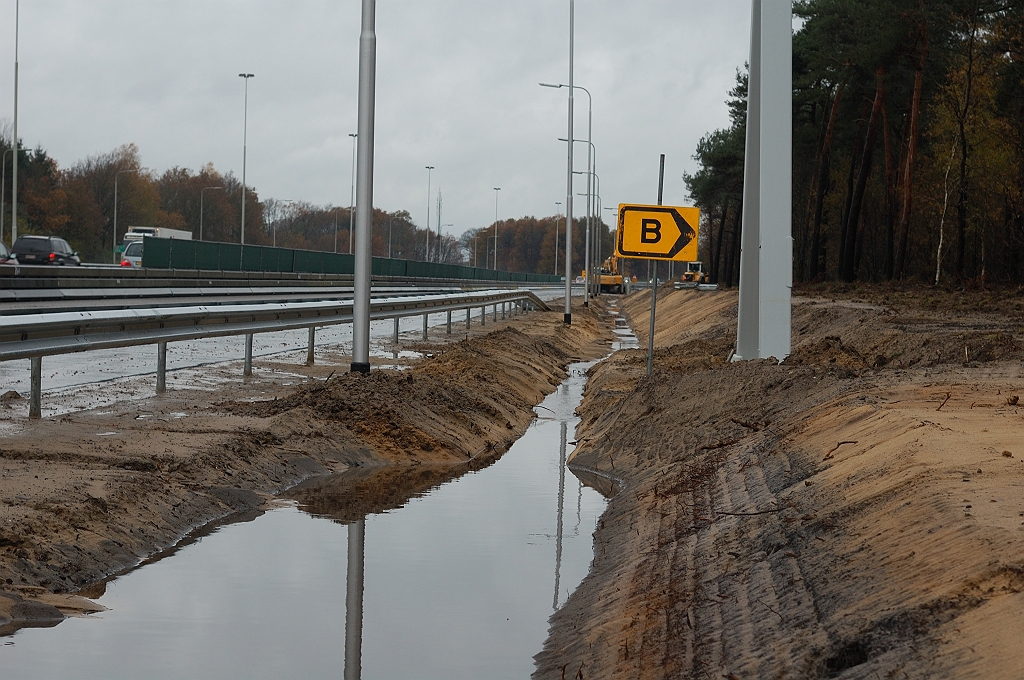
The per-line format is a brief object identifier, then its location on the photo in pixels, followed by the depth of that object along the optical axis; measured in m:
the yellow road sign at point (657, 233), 16.55
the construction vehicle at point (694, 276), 114.04
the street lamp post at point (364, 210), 13.93
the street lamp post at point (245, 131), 69.80
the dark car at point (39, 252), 46.47
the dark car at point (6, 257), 42.72
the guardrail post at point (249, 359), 16.89
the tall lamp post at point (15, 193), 47.56
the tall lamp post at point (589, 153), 61.34
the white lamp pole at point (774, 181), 15.51
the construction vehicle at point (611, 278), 114.57
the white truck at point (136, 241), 52.47
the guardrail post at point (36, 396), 11.14
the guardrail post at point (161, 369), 14.05
